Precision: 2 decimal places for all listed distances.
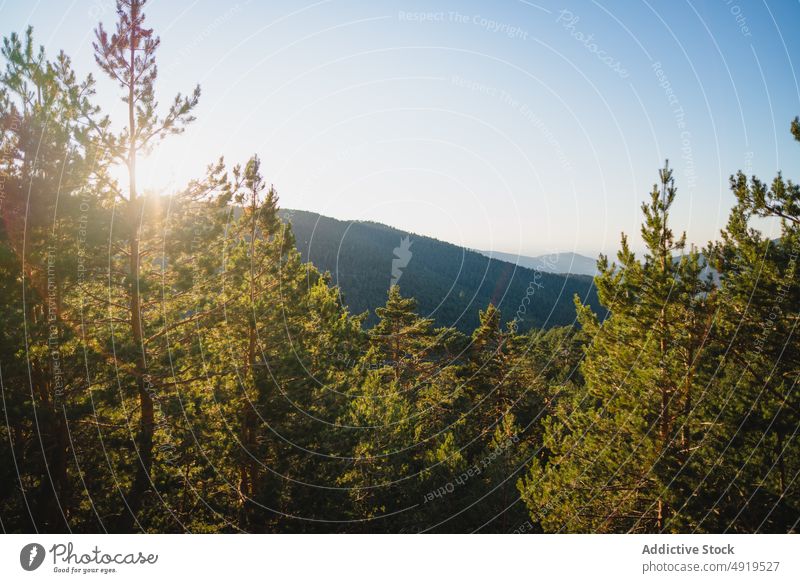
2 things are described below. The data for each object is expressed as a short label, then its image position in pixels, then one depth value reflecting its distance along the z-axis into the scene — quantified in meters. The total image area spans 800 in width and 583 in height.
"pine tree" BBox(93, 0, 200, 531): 7.61
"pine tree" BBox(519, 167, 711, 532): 10.49
